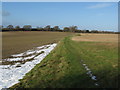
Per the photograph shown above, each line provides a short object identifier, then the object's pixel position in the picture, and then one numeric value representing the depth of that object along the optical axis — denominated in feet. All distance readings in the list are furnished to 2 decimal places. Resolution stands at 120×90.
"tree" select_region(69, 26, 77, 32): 606.63
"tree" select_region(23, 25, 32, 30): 538.26
